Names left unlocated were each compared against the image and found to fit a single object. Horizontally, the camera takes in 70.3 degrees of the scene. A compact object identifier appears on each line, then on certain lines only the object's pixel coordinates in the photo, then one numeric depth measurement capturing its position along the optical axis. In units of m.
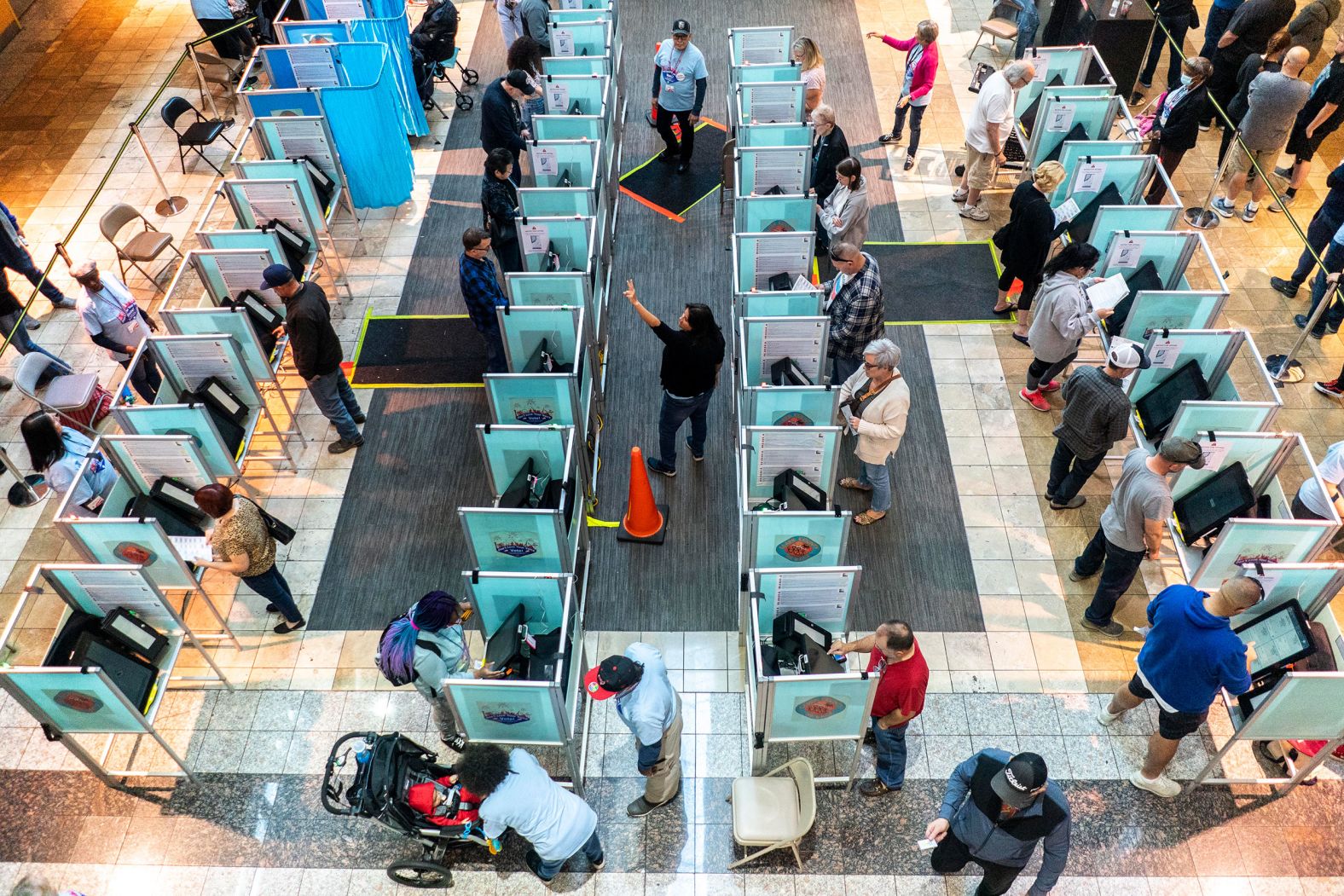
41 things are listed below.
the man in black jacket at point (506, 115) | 8.77
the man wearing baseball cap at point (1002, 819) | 4.03
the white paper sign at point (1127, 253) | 7.07
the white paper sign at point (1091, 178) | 7.79
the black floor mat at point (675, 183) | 9.74
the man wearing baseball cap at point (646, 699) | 4.57
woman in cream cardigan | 5.86
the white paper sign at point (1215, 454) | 5.68
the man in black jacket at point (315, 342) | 6.64
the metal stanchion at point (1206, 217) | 9.38
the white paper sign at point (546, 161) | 8.21
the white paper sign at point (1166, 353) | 6.27
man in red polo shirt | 4.64
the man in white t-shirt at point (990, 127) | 8.47
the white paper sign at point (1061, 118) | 8.48
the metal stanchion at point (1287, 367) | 7.86
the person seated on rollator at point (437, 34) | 10.34
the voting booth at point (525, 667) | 4.78
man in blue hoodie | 4.80
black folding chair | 9.76
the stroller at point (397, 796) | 4.83
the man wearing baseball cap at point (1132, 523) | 5.38
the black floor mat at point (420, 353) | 8.06
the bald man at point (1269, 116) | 8.38
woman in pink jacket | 9.21
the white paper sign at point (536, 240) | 7.28
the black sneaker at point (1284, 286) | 8.65
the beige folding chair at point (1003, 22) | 10.94
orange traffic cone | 6.59
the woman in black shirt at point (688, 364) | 6.17
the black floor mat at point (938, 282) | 8.45
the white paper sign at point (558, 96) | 9.02
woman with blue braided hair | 5.00
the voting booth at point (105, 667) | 5.05
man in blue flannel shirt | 6.98
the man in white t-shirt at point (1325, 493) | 5.59
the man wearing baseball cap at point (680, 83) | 9.20
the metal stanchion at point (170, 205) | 9.86
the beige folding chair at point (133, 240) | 8.67
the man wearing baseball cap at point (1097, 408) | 5.91
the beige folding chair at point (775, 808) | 4.89
